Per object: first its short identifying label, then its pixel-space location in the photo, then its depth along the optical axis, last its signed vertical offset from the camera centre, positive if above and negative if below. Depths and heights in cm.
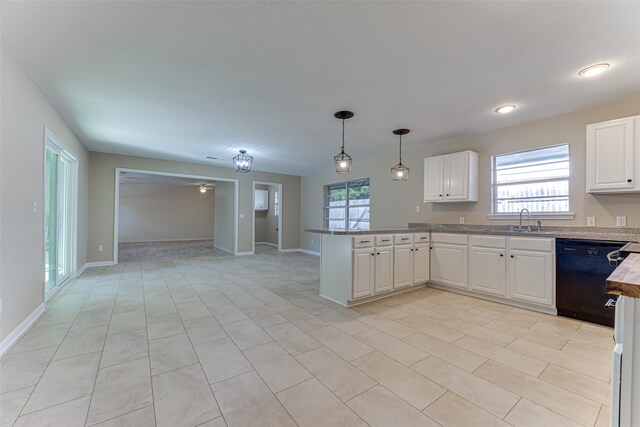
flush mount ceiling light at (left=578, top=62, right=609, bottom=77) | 236 +131
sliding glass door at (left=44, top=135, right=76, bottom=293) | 360 -2
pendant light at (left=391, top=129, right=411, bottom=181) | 403 +65
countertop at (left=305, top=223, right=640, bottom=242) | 279 -20
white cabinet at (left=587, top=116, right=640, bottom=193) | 274 +64
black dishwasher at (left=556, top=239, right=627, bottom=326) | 270 -65
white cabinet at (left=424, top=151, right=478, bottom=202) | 408 +60
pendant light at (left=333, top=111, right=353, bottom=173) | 343 +71
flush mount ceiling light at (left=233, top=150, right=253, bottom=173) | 477 +91
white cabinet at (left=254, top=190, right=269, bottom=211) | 1027 +53
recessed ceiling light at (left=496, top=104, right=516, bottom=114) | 320 +130
